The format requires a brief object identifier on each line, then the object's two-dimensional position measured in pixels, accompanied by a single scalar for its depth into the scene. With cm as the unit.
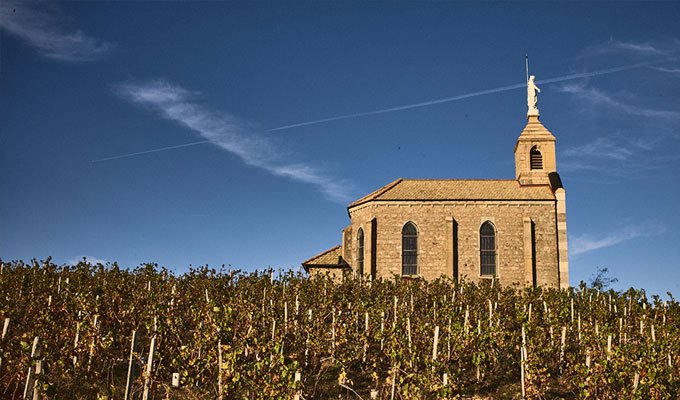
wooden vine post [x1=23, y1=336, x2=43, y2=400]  834
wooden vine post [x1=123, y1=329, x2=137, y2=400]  980
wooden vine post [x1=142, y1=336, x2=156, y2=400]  975
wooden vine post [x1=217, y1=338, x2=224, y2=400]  1019
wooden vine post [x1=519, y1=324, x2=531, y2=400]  1257
